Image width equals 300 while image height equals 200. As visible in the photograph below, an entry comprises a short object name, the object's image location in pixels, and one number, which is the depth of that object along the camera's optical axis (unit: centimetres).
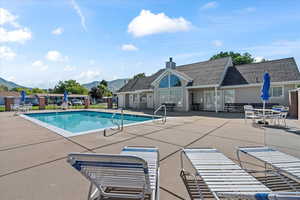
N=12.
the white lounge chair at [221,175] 163
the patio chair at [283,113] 733
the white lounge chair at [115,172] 143
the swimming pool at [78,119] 1015
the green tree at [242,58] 3356
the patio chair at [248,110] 794
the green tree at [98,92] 4219
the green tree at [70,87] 5281
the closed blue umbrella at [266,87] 784
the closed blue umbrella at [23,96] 1732
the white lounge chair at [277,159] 211
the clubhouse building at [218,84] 1237
